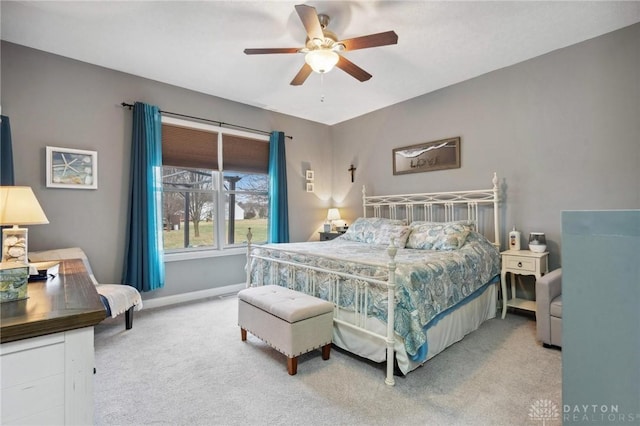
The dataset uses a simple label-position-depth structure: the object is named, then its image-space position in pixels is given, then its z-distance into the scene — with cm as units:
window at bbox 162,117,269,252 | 409
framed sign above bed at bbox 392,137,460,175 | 404
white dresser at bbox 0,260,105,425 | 81
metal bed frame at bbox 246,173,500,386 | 212
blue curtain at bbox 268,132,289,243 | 484
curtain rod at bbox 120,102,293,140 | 363
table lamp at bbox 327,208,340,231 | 544
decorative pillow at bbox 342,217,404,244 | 397
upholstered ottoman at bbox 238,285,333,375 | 221
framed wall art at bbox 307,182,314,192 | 542
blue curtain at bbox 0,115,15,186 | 278
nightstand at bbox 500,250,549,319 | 306
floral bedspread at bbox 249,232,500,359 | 214
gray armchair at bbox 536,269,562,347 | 257
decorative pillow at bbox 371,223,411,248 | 360
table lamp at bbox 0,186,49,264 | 167
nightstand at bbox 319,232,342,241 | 506
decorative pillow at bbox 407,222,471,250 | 320
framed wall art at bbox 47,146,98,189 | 316
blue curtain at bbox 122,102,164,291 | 356
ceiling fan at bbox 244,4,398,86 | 225
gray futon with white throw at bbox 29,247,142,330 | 280
